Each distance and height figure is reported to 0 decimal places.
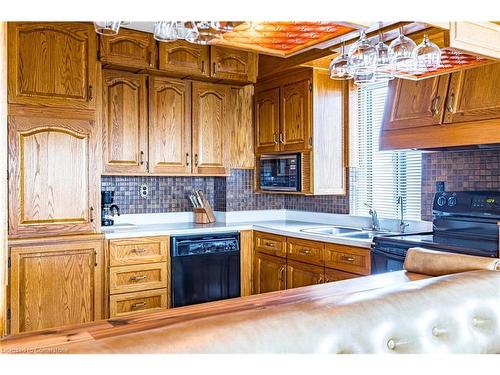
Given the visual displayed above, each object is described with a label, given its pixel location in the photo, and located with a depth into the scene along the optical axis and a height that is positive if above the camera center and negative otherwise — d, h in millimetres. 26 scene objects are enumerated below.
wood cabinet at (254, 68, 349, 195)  4039 +501
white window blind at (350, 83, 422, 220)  3803 +107
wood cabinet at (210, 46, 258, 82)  4203 +1041
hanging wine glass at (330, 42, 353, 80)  1926 +460
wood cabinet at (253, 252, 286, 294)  3988 -758
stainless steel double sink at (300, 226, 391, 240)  3835 -396
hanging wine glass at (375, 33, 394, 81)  1800 +455
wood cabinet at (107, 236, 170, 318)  3641 -695
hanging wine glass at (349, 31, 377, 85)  1805 +469
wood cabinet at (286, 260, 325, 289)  3584 -690
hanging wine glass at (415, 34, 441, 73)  1771 +463
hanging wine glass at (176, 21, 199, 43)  1567 +497
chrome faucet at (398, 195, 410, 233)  3686 -296
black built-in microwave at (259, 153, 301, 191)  4211 +95
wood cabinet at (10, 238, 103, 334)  3248 -686
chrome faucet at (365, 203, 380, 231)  3893 -310
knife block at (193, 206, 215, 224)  4516 -296
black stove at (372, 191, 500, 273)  2826 -298
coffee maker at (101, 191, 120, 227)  4129 -203
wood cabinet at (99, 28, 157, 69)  3699 +1036
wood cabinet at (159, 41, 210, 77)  3967 +1026
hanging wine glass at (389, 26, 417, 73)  1754 +470
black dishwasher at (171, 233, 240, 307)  3924 -698
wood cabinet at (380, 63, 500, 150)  2693 +428
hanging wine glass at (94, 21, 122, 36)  1481 +486
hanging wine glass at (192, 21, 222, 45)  1534 +486
